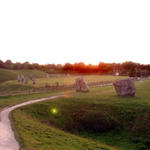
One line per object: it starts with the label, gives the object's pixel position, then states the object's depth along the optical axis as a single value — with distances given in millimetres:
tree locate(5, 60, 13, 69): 119312
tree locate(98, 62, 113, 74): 126781
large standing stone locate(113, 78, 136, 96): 25688
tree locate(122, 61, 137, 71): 113425
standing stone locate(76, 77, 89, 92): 34122
